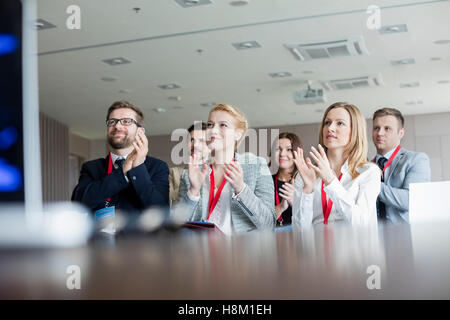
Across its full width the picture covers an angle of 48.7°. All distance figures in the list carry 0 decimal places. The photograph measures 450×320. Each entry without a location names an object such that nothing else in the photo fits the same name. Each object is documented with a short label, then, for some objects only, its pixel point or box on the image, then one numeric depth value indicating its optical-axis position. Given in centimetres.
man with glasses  213
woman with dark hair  366
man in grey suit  254
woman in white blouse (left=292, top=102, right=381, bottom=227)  198
